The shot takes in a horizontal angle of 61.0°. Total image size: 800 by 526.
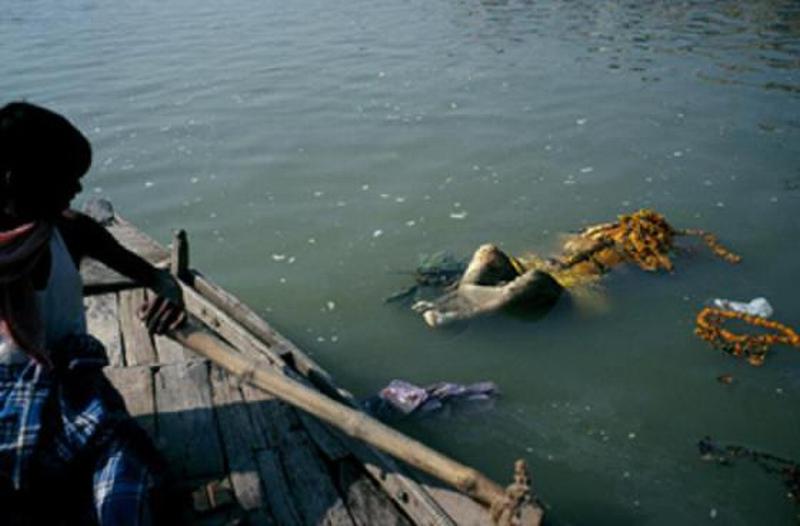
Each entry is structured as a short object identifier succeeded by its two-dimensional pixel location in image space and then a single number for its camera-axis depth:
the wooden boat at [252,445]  3.10
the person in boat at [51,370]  2.46
